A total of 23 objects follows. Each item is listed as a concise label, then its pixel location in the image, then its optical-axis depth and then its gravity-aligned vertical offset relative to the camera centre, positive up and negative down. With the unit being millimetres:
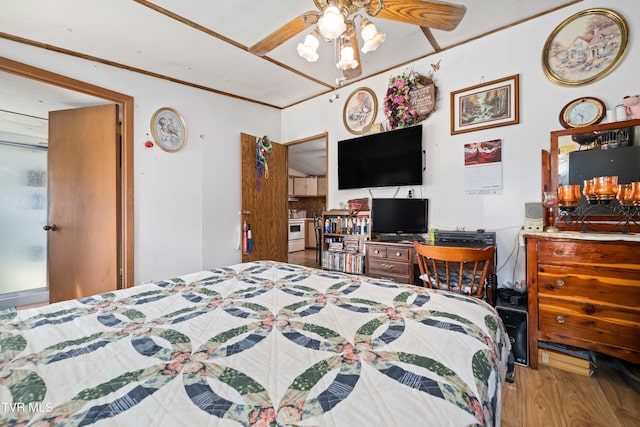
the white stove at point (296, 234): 6453 -574
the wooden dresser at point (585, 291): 1565 -518
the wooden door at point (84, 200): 2750 +128
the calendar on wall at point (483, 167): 2393 +408
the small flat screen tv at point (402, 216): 2758 -52
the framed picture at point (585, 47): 1919 +1252
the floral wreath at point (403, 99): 2795 +1229
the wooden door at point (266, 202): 3674 +142
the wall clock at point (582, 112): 1972 +754
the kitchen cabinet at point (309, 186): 7105 +689
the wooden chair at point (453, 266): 1661 -438
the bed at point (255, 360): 538 -403
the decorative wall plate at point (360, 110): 3203 +1263
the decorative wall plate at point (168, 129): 2998 +964
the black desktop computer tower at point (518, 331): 1879 -863
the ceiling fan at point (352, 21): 1411 +1138
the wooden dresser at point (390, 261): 2480 -487
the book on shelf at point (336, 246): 3174 -422
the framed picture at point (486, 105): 2318 +980
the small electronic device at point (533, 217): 2008 -48
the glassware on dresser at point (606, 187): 1759 +159
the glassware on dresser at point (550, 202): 1965 +66
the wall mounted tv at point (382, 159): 2795 +595
